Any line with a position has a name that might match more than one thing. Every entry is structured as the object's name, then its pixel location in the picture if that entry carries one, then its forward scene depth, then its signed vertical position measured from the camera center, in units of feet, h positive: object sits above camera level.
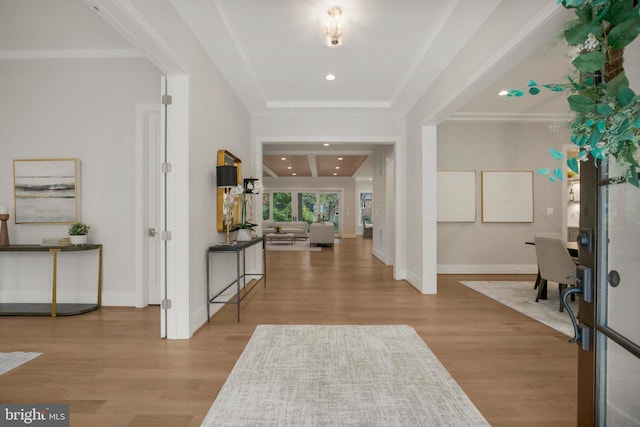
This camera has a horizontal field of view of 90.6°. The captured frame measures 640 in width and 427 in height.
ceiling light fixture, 8.57 +5.20
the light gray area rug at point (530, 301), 10.60 -3.56
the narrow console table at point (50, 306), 11.10 -3.45
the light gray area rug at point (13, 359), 7.44 -3.62
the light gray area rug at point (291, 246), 31.22 -3.48
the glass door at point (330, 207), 46.91 +0.98
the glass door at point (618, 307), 3.53 -1.12
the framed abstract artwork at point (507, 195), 18.62 +1.11
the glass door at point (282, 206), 46.57 +1.11
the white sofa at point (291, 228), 39.42 -1.82
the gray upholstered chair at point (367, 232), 46.24 -2.68
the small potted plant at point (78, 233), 11.55 -0.73
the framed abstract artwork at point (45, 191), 12.27 +0.86
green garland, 2.31 +0.94
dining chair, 11.68 -1.78
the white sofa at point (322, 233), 33.17 -2.05
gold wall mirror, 11.60 +0.86
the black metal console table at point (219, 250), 10.39 -1.22
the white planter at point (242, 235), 12.38 -0.85
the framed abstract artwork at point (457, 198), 18.66 +0.93
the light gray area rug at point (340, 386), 5.57 -3.57
